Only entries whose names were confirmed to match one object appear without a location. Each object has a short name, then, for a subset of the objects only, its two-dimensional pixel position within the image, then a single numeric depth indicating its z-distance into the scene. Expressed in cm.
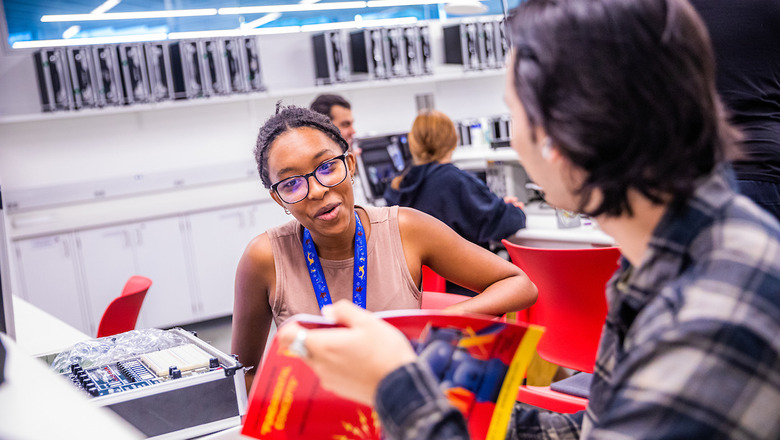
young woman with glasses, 156
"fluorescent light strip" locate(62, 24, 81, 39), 465
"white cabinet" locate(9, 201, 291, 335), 470
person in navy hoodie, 311
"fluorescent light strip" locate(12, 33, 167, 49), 445
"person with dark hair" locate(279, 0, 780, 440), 59
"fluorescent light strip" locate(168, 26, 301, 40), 517
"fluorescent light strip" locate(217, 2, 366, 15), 518
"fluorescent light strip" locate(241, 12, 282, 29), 530
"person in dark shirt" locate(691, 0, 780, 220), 157
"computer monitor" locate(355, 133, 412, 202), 421
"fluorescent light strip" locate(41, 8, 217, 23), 455
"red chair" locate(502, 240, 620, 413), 187
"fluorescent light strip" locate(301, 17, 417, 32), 571
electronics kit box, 114
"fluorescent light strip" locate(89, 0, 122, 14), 476
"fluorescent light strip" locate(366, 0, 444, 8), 544
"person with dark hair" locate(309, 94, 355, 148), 394
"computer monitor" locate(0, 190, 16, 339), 120
